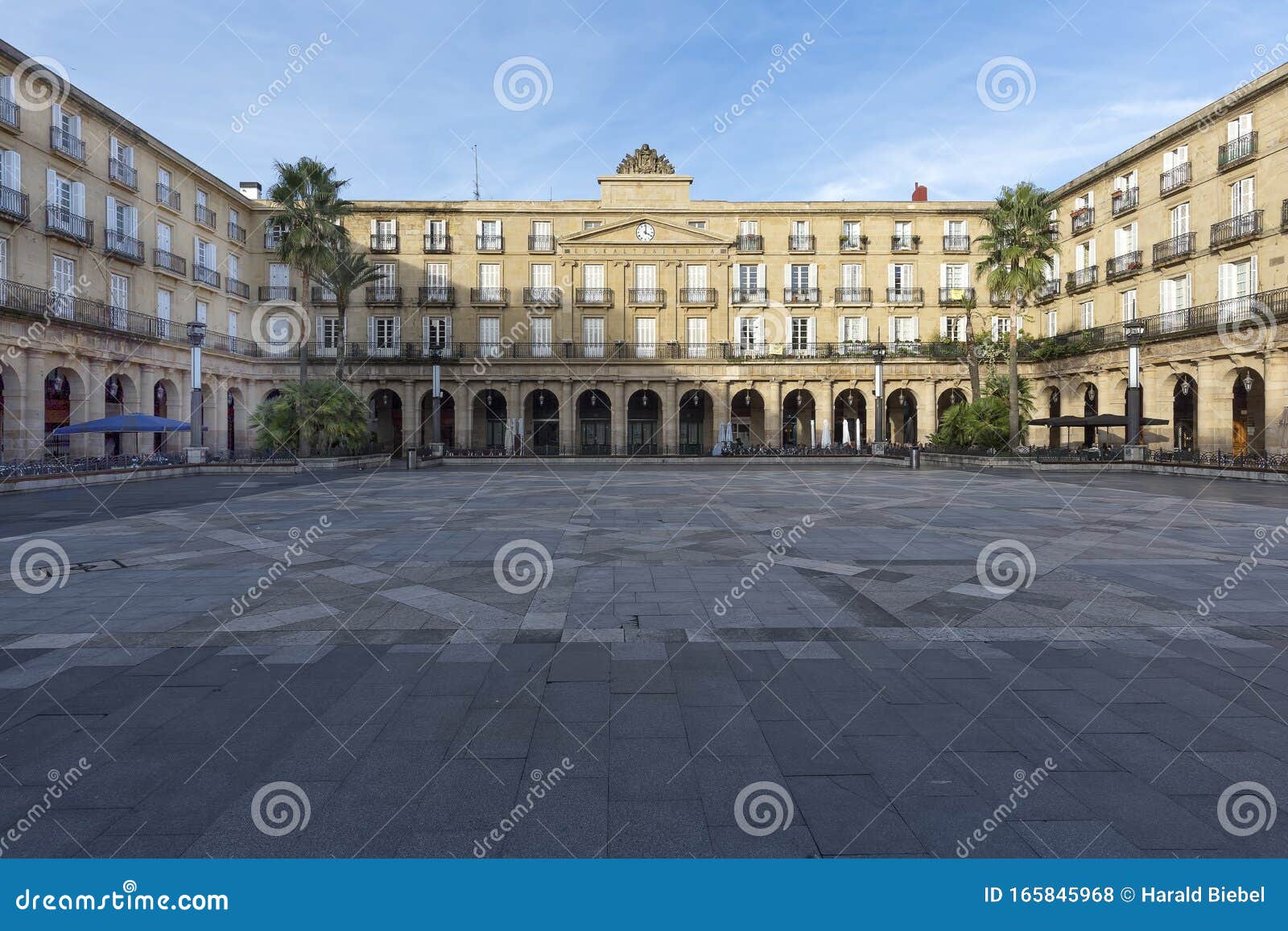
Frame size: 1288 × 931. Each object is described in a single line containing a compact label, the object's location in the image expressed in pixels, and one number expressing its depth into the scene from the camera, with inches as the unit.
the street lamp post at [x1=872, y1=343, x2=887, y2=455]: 1358.3
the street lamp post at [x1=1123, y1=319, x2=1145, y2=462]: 1102.4
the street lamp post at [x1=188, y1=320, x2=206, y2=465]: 1062.4
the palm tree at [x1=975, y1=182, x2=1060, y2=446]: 1217.4
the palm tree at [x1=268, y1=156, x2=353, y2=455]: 1227.9
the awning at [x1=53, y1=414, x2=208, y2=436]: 973.8
